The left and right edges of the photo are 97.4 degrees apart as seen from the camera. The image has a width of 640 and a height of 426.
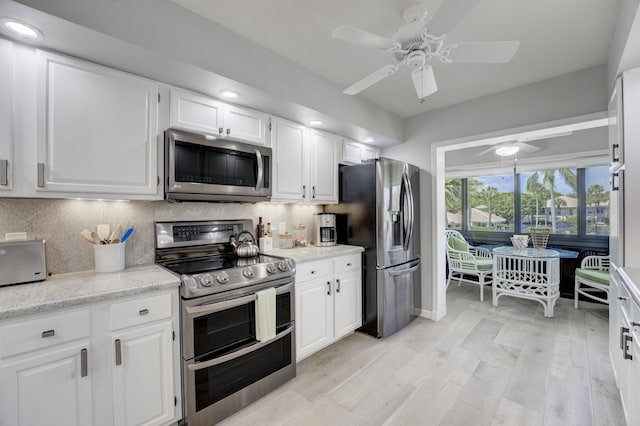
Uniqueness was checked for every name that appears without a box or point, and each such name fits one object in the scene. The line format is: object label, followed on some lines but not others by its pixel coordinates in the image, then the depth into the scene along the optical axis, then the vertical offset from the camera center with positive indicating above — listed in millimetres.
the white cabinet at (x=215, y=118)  1998 +736
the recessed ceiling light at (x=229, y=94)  2086 +895
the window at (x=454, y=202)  5910 +196
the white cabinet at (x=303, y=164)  2611 +487
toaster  1467 -264
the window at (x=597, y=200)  4195 +169
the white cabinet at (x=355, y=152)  3303 +752
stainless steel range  1679 -696
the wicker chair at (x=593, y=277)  3291 -800
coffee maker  3070 -199
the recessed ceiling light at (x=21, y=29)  1341 +907
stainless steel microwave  1924 +331
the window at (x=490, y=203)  5273 +159
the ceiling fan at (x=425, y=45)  1480 +926
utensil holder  1790 -285
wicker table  3537 -849
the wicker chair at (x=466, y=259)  4191 -758
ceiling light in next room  3843 +859
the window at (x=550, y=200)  4547 +182
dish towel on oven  1954 -723
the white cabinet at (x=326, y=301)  2404 -843
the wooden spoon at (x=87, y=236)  1769 -147
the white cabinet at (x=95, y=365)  1229 -755
